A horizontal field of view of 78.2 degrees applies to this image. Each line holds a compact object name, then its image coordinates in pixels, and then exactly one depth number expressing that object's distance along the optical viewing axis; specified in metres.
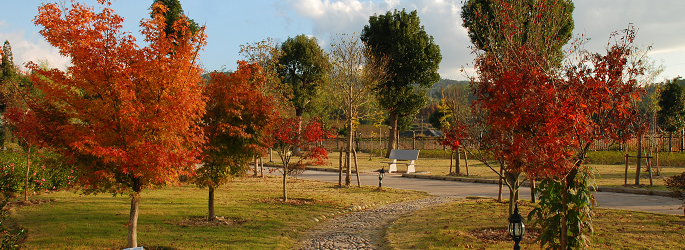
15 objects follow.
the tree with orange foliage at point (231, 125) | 9.77
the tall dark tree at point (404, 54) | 31.14
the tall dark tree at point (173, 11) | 20.65
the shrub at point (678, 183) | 11.46
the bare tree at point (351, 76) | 17.48
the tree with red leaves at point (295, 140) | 13.86
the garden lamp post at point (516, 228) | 5.54
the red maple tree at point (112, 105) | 6.22
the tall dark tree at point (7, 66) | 50.20
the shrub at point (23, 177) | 12.78
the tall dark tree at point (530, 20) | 10.10
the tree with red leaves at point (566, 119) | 5.70
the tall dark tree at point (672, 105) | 30.31
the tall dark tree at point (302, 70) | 38.59
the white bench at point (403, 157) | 24.35
